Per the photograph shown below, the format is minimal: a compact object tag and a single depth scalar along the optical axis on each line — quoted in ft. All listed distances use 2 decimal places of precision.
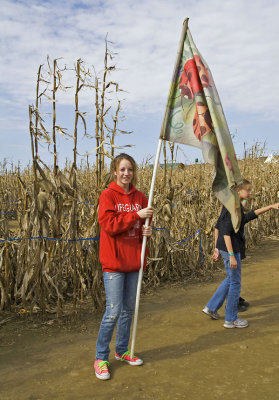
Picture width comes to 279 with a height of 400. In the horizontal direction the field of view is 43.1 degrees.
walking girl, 12.13
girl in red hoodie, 8.98
